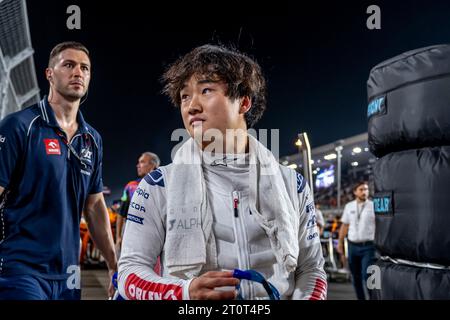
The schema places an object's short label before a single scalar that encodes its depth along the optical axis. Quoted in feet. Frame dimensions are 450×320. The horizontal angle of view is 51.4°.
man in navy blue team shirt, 4.89
